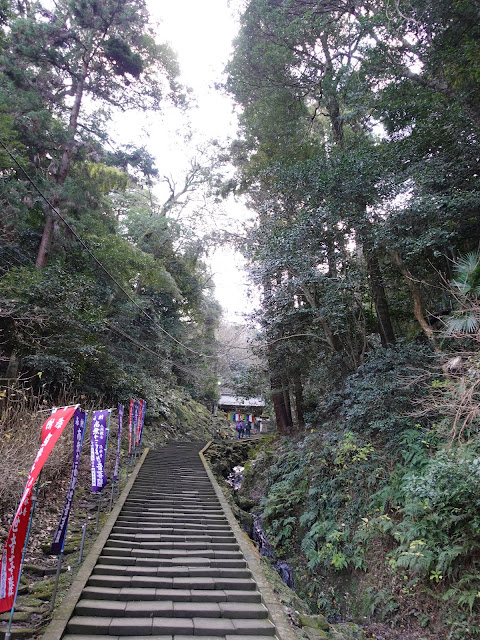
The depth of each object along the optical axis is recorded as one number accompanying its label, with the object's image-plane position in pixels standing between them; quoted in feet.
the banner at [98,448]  21.39
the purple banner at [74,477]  13.73
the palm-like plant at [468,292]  20.07
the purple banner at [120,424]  27.64
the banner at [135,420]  39.01
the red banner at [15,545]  10.57
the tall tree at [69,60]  35.39
